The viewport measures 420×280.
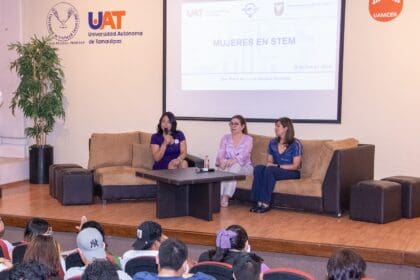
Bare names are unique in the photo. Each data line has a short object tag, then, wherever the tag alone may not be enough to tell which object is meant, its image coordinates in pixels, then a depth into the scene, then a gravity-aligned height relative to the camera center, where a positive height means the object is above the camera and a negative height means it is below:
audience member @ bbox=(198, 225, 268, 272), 3.61 -0.98
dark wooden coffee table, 6.00 -1.13
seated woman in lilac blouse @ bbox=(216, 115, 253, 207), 6.85 -0.77
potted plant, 8.20 -0.14
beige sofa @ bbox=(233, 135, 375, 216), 6.18 -0.98
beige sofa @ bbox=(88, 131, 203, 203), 6.92 -0.99
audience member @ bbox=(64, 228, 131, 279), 3.39 -0.92
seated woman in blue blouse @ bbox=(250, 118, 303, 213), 6.45 -0.87
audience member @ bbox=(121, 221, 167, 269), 3.78 -0.98
